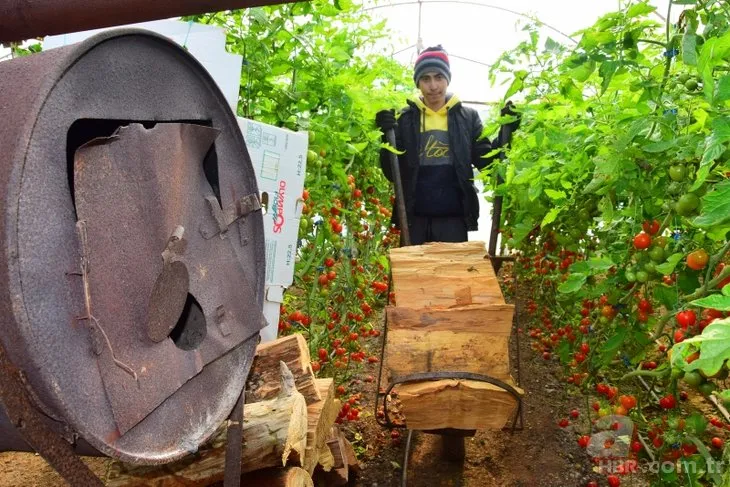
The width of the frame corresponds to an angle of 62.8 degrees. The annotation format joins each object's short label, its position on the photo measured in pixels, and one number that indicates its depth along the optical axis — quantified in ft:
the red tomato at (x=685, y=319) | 6.03
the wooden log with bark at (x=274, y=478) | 5.65
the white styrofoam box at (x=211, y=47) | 6.81
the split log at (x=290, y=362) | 6.63
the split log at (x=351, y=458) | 9.70
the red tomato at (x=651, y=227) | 7.25
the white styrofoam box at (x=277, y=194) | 7.38
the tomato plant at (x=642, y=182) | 5.45
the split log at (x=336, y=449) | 8.36
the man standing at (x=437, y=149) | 14.03
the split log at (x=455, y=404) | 7.25
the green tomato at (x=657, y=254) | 7.06
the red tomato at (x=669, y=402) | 7.45
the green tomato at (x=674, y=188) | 6.65
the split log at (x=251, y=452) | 5.17
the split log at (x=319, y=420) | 6.55
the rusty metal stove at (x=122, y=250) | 3.01
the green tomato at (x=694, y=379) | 5.72
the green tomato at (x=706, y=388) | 5.65
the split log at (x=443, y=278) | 8.63
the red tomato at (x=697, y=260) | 6.27
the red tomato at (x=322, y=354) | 10.38
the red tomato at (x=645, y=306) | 7.80
